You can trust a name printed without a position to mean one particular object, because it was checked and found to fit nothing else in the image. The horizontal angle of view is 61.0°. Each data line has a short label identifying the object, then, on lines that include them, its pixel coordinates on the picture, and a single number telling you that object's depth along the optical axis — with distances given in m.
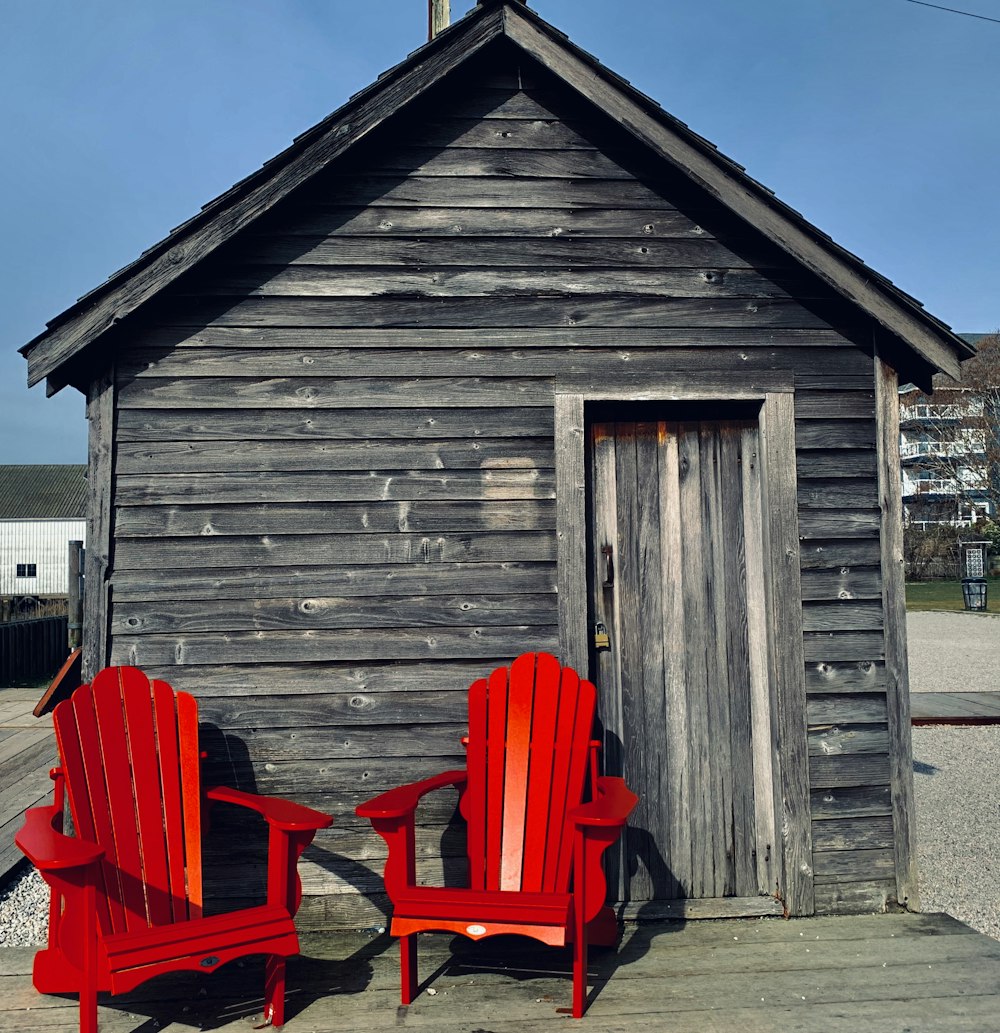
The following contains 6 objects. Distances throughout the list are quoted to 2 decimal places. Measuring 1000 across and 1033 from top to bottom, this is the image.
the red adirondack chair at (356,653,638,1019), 3.02
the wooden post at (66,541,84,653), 4.37
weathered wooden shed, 3.37
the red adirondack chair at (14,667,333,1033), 2.36
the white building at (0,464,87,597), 34.97
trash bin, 18.97
